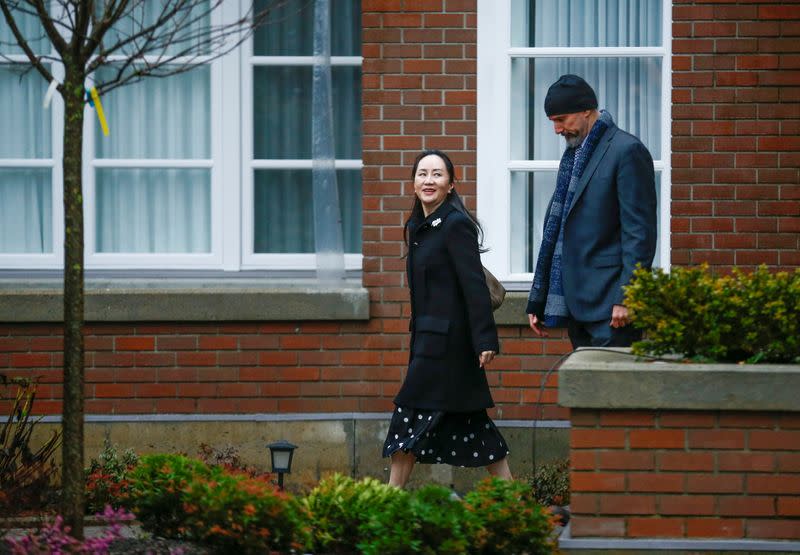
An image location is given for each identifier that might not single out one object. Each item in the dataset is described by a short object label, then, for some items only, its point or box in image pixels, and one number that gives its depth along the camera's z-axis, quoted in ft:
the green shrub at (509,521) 35.65
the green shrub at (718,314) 37.32
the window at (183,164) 57.36
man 42.39
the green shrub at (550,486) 48.42
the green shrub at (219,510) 34.65
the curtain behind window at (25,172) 57.72
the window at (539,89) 55.21
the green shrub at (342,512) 36.08
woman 43.52
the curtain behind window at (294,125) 57.62
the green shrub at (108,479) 45.94
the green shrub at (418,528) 34.40
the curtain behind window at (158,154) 57.82
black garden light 44.75
